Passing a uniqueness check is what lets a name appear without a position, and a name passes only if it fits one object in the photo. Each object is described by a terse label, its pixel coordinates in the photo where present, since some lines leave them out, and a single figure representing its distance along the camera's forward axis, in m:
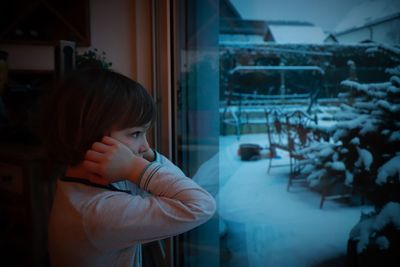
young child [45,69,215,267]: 0.54
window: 0.85
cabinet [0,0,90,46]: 1.61
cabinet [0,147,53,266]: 1.27
